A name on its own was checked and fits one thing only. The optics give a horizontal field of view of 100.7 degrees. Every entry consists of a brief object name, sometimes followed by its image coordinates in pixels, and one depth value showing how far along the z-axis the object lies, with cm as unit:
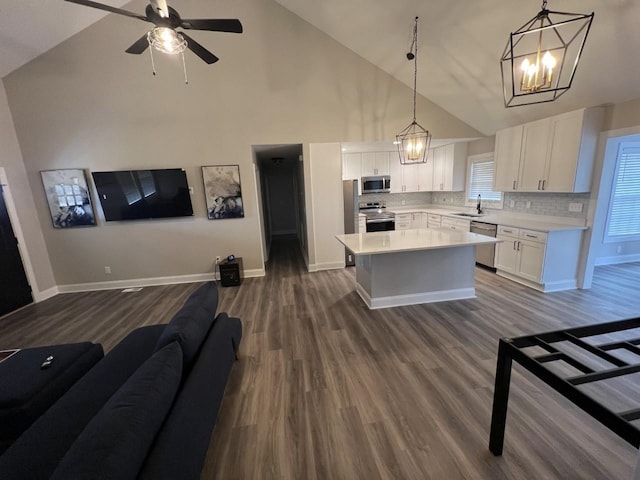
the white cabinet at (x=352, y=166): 618
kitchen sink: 539
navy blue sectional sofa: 91
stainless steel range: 578
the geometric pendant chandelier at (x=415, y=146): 304
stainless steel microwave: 609
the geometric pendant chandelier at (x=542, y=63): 181
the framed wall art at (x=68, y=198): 427
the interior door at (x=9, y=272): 383
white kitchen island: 344
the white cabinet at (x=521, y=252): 378
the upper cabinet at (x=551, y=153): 347
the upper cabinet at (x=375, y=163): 619
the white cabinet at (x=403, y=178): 634
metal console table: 100
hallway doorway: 862
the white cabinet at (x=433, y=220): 593
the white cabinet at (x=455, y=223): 505
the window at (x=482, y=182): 526
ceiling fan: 192
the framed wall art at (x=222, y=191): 454
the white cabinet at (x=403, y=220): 632
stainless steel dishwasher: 454
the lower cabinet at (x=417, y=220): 637
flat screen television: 434
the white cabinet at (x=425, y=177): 635
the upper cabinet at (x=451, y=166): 578
